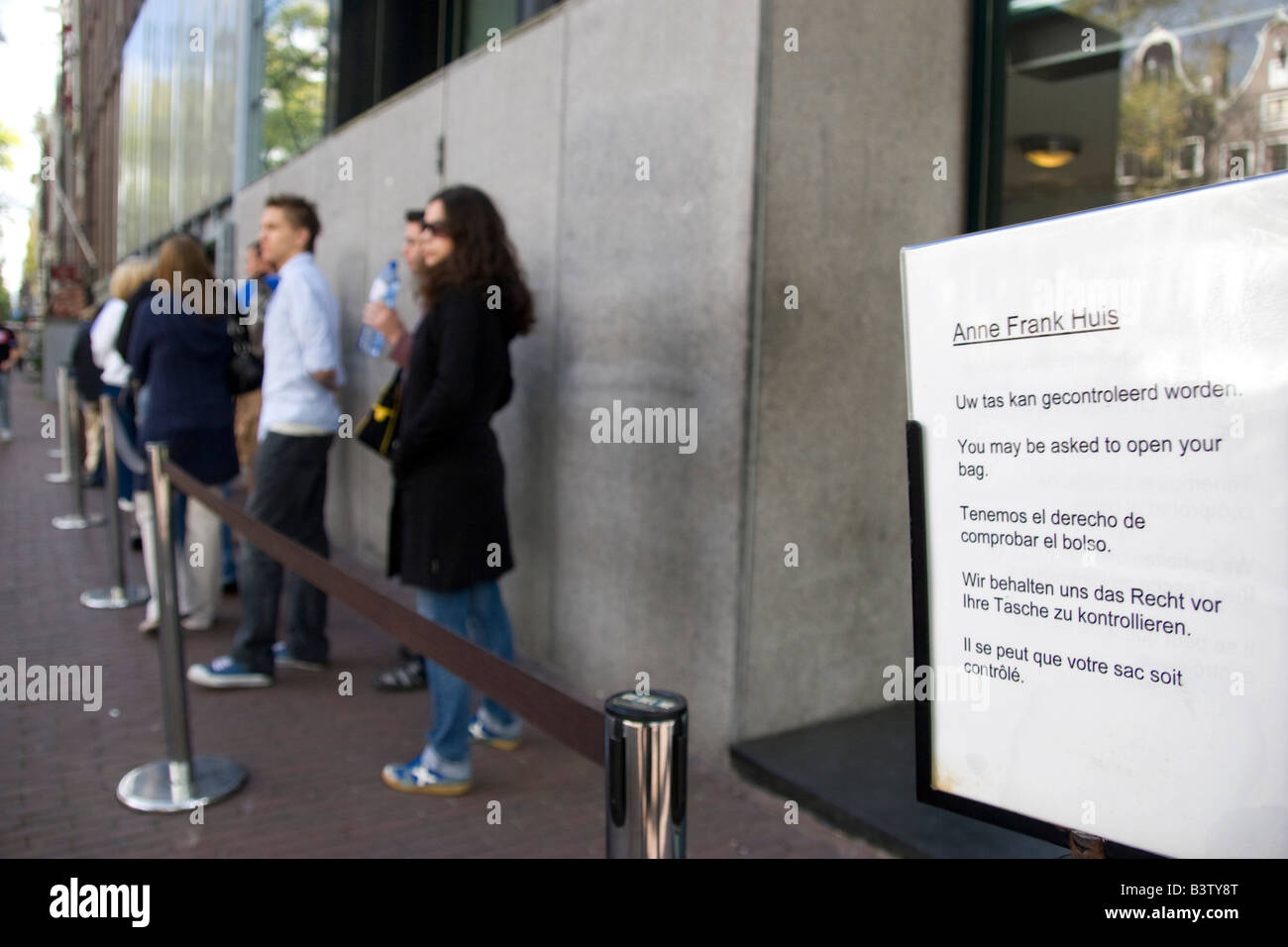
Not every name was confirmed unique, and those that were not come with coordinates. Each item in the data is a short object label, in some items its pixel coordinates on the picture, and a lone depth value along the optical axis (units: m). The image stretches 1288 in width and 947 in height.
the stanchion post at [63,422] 10.51
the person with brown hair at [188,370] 5.54
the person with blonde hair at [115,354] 7.24
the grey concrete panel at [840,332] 4.00
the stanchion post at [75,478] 9.02
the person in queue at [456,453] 3.75
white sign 1.22
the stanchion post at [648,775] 1.46
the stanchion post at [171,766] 3.71
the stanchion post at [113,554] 6.57
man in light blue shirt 5.02
